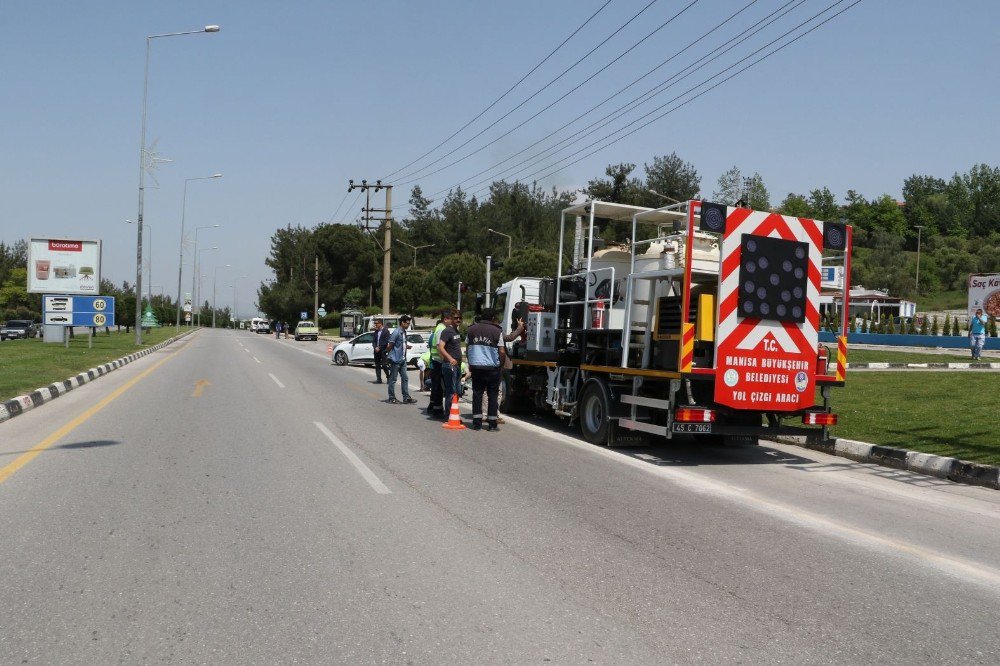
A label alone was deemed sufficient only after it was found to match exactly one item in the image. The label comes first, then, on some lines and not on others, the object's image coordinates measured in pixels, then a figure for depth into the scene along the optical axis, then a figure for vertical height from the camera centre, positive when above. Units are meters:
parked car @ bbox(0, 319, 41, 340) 55.94 -1.69
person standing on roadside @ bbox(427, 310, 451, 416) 13.98 -1.02
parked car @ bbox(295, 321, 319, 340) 68.44 -1.02
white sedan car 29.02 -1.02
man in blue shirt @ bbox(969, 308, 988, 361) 27.28 +0.66
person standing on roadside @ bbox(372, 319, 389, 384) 17.94 -0.51
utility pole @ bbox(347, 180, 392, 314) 47.66 +6.26
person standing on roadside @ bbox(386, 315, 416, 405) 16.33 -0.68
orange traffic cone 12.26 -1.40
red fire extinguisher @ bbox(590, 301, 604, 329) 11.33 +0.26
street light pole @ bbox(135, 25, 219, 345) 37.56 +5.10
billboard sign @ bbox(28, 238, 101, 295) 38.59 +1.97
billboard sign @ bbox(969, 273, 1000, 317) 34.22 +2.56
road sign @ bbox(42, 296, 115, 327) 35.88 -0.11
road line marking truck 9.45 +0.09
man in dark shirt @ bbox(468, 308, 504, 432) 12.18 -0.52
